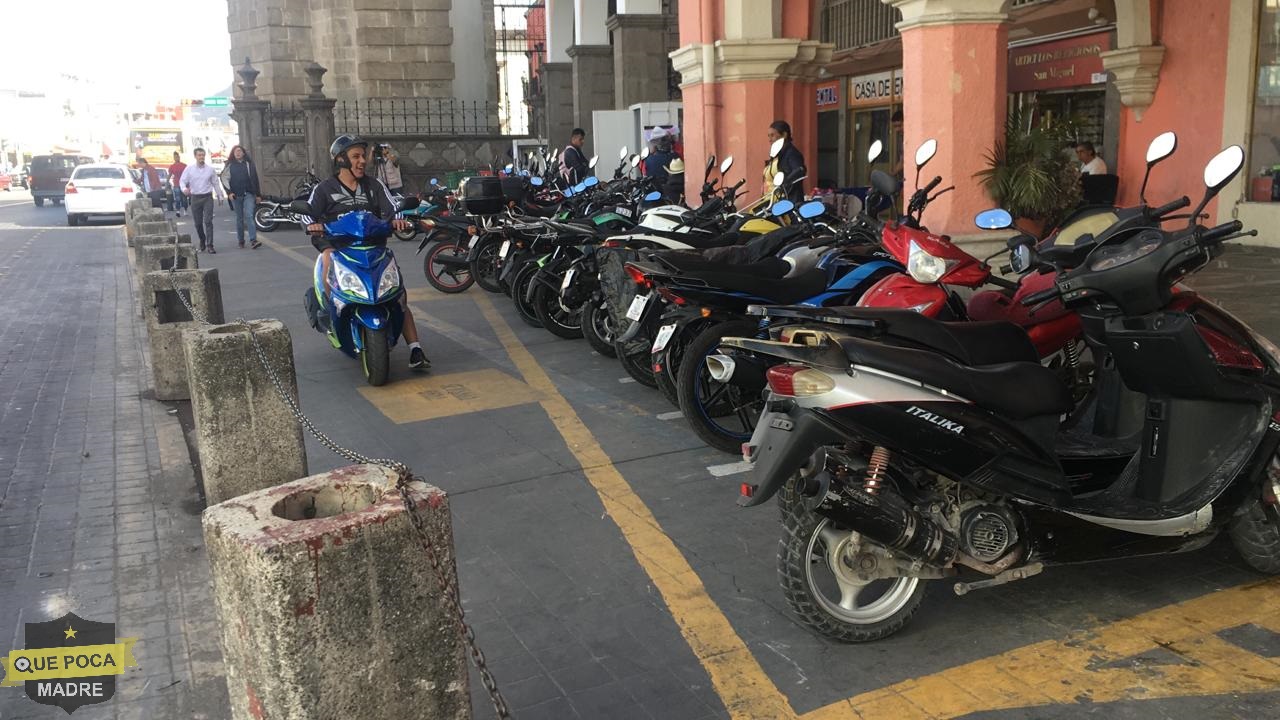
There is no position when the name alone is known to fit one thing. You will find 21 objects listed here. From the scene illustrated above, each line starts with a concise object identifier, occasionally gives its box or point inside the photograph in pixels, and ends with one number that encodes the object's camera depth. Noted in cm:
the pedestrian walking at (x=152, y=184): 2956
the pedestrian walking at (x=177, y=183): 2912
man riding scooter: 789
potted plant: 862
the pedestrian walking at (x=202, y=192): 1753
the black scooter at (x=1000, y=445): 346
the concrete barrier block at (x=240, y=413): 488
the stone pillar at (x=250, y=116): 2441
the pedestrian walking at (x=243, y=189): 1772
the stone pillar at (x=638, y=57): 1953
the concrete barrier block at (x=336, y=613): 236
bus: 5522
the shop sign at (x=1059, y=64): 1412
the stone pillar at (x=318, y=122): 2412
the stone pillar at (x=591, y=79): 2214
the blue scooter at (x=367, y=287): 754
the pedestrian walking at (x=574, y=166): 1514
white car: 2716
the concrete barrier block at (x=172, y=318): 754
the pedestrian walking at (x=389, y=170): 1923
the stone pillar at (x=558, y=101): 2512
